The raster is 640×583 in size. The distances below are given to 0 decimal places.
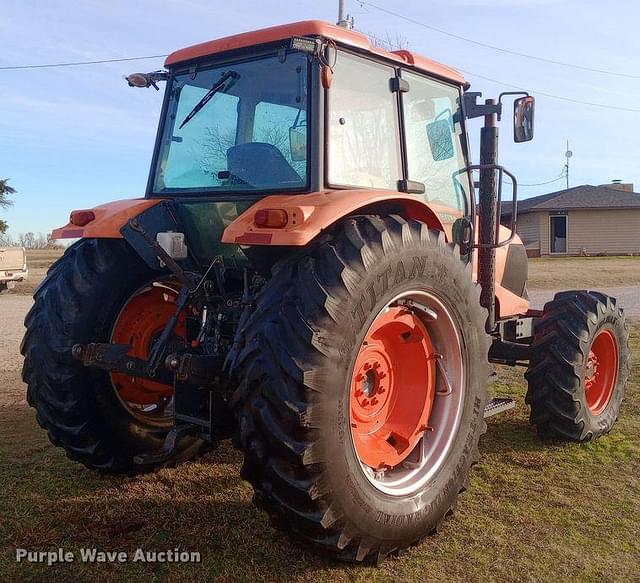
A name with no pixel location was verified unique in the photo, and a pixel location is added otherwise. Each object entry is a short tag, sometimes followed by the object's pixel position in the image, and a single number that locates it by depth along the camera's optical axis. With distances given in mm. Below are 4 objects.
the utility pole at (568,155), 58281
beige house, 33062
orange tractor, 2764
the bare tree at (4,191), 28156
